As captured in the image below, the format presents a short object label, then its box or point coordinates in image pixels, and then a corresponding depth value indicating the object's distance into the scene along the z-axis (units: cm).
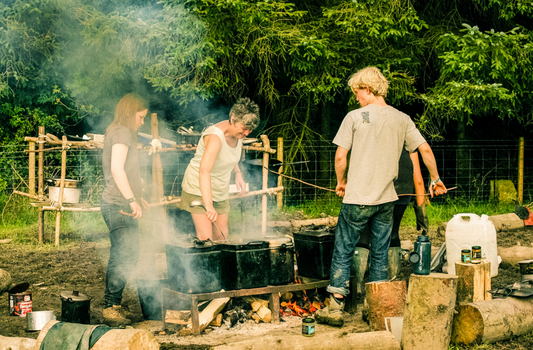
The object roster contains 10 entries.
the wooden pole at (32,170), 842
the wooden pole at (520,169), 1138
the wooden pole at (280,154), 906
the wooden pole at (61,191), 810
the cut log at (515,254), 625
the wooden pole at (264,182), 819
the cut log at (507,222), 874
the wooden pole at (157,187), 777
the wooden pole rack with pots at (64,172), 782
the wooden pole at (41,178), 831
